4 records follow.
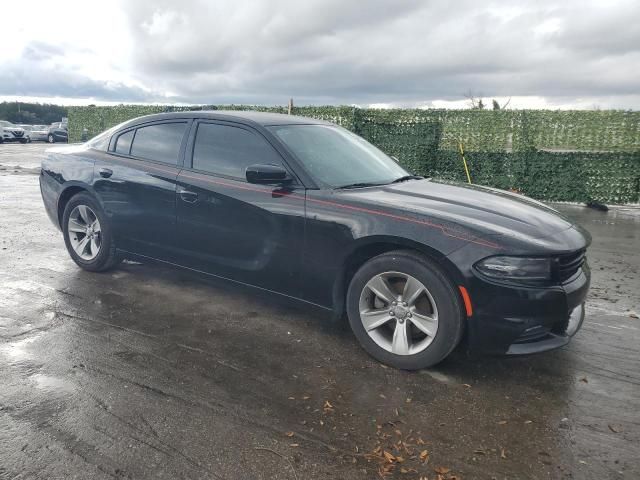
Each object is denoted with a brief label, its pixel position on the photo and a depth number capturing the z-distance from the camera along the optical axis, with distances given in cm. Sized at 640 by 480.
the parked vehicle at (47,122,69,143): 3891
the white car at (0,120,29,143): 3447
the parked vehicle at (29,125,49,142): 3819
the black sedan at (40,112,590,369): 311
